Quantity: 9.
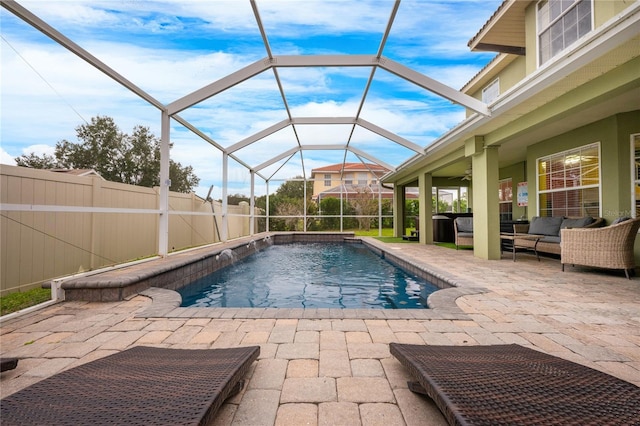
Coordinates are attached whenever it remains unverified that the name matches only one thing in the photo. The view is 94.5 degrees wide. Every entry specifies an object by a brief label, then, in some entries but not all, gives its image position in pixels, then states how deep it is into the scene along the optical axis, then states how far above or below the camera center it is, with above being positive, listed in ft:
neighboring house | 48.14 +5.81
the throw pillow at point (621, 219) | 15.72 -0.28
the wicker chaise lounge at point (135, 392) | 3.66 -2.50
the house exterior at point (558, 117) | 10.98 +5.45
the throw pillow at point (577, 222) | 18.61 -0.52
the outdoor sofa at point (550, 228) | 18.64 -1.04
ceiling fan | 31.69 +4.53
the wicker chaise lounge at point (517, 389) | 3.66 -2.52
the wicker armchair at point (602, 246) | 14.11 -1.61
